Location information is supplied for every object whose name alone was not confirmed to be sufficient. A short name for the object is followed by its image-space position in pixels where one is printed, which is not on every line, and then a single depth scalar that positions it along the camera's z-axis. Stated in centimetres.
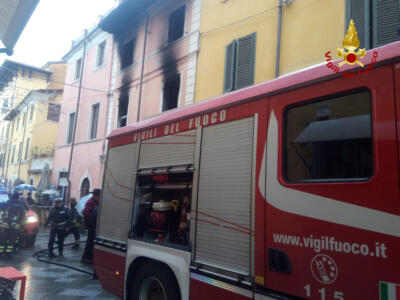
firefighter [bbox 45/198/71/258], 938
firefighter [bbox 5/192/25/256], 891
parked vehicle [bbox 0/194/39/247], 1059
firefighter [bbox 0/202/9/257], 880
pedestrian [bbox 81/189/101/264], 864
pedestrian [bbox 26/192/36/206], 1576
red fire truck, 225
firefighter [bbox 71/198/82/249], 1065
